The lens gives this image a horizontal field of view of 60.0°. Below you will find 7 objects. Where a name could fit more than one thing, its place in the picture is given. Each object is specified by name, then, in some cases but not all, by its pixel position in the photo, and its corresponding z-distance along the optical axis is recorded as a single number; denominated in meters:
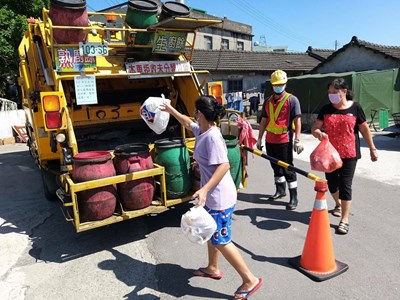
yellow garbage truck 3.53
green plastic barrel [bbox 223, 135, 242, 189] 4.04
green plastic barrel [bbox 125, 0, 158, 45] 4.78
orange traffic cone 3.02
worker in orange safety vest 4.48
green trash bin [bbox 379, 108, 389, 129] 11.26
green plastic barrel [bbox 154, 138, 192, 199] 3.85
